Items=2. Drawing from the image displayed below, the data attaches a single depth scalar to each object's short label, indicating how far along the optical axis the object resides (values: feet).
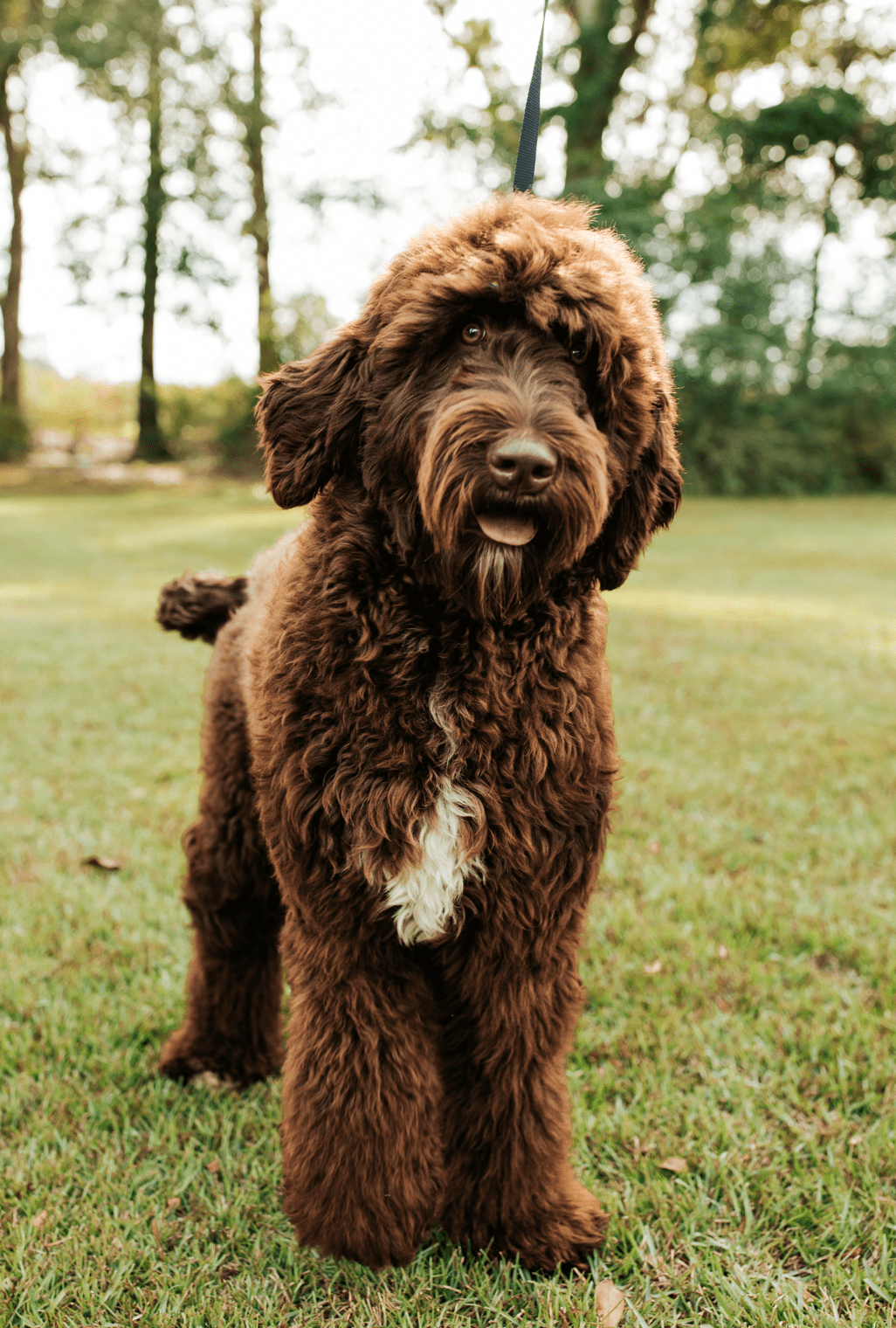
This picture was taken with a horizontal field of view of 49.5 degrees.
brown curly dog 6.53
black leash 8.31
